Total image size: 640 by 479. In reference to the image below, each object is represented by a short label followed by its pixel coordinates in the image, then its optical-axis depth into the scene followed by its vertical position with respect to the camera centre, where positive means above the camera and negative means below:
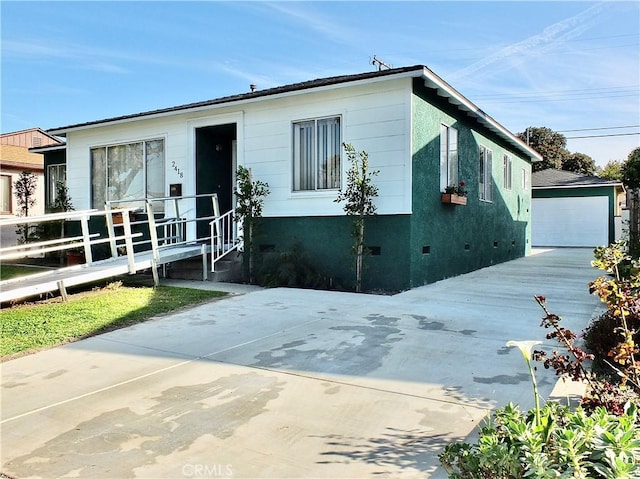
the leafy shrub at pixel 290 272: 8.83 -0.90
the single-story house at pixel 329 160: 8.55 +1.30
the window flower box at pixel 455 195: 9.82 +0.55
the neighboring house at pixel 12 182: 19.45 +1.67
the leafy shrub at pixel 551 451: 1.82 -0.88
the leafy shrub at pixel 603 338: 4.08 -1.03
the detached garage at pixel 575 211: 21.77 +0.43
